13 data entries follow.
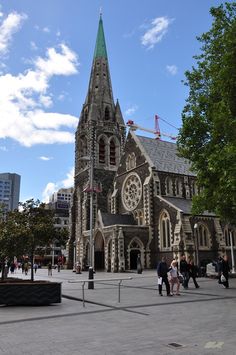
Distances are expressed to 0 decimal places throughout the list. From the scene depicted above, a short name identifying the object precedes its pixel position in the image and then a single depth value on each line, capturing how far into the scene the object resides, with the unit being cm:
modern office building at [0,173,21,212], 15112
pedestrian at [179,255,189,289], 1962
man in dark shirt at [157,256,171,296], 1700
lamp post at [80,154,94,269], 2168
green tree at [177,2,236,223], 1736
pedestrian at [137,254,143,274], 3400
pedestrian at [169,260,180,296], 1720
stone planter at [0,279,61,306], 1351
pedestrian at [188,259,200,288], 2031
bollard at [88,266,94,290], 2006
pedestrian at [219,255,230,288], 1923
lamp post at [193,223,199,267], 3468
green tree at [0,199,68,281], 1911
